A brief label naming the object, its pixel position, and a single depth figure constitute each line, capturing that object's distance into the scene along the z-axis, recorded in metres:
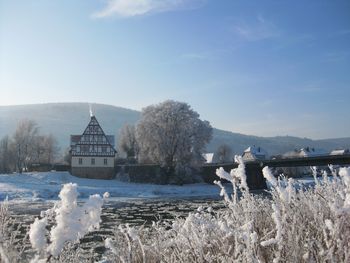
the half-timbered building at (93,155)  74.12
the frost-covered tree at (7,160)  80.81
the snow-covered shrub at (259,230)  3.18
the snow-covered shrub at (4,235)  3.17
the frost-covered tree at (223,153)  126.94
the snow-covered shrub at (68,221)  2.20
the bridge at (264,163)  61.12
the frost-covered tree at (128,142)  92.81
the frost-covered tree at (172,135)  66.94
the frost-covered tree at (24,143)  81.69
